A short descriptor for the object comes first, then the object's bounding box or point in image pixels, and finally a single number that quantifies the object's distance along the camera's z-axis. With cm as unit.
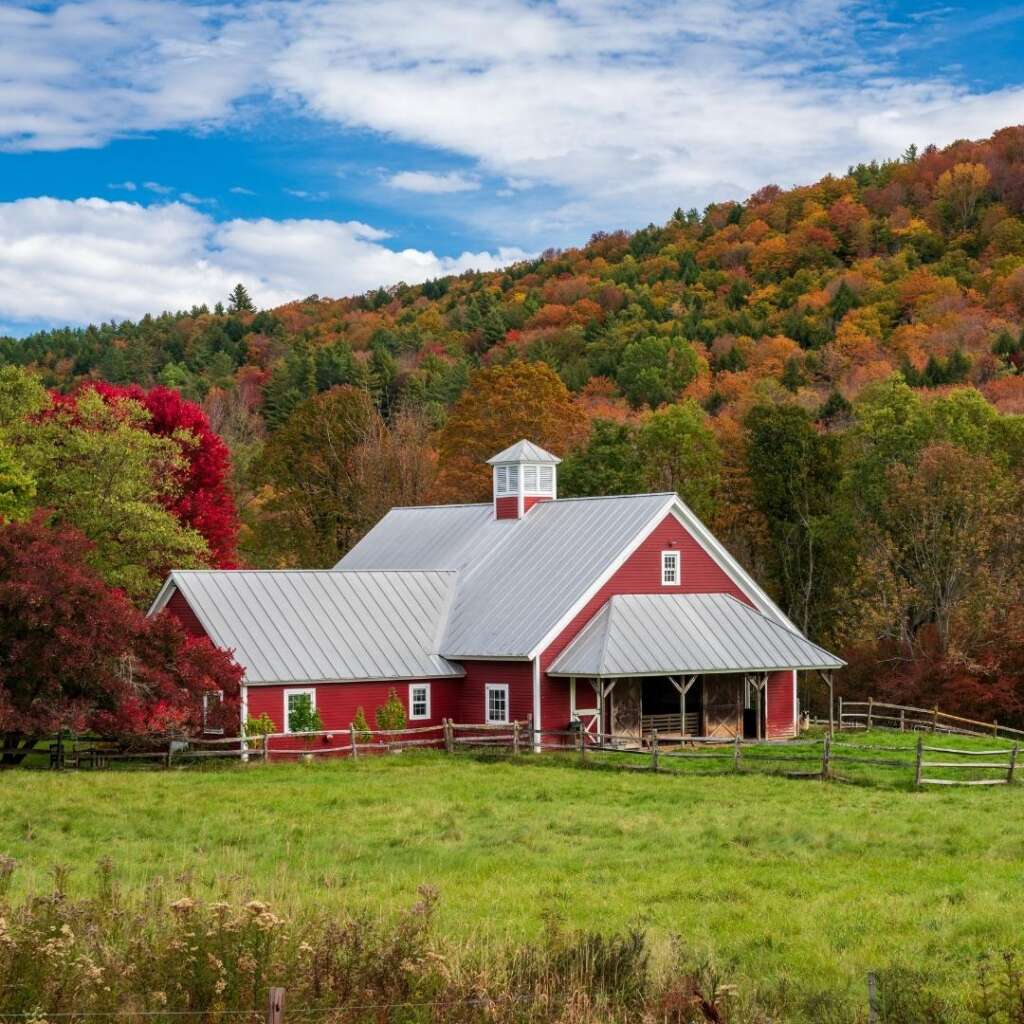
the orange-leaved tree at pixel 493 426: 6138
